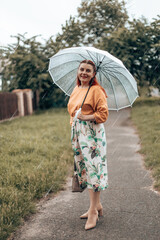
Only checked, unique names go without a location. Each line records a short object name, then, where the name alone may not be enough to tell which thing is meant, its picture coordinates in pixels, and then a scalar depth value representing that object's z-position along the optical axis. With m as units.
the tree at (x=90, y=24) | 18.84
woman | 2.91
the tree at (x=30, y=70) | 17.55
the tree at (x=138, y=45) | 17.36
